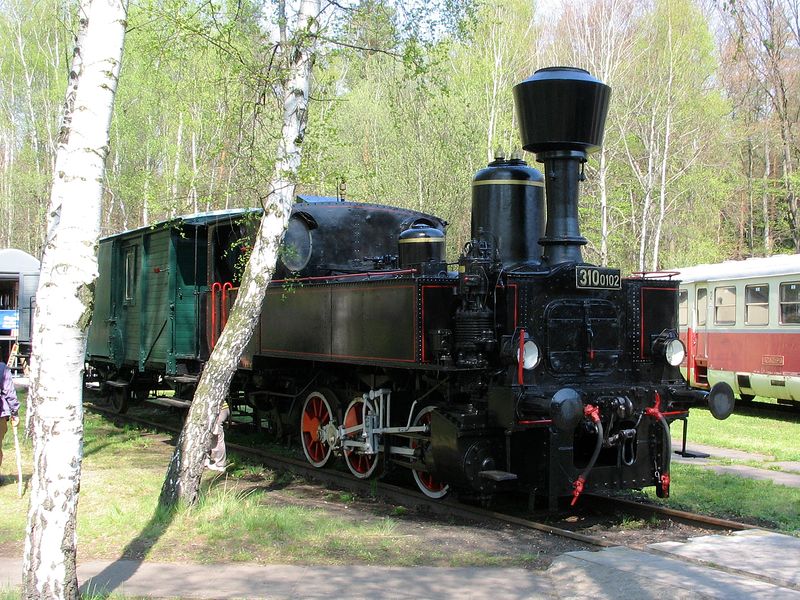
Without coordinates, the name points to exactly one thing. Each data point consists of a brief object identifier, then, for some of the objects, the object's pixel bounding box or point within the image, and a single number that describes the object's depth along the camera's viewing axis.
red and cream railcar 14.28
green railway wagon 11.12
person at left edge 7.74
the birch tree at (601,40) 23.92
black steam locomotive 6.47
